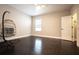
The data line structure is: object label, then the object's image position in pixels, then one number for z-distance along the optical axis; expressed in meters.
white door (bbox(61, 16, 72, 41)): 2.19
